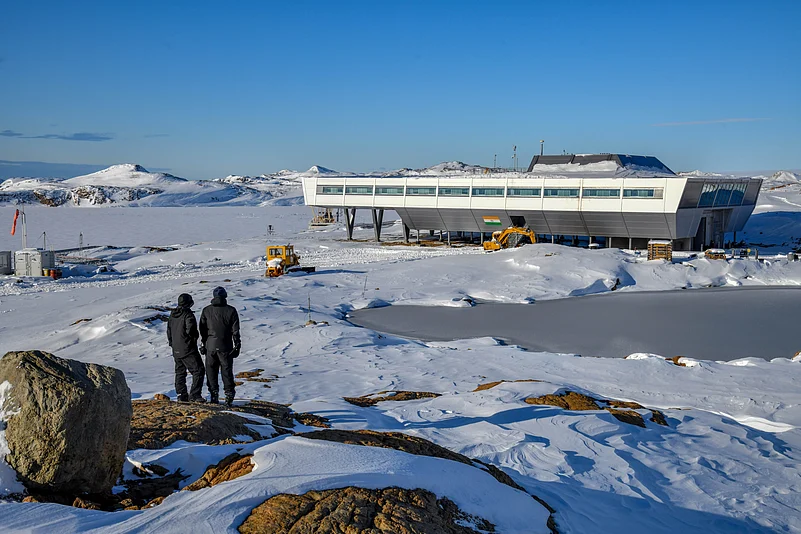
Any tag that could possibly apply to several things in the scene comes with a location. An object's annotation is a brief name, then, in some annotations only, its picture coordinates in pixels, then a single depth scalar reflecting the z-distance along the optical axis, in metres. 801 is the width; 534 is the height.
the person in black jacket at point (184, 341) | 10.57
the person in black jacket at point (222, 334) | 10.47
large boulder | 5.75
